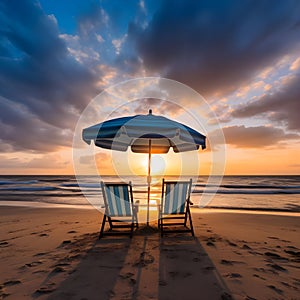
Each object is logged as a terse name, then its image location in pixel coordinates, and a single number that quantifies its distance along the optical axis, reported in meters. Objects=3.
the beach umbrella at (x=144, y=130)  4.02
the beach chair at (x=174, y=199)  4.76
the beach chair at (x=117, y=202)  4.55
